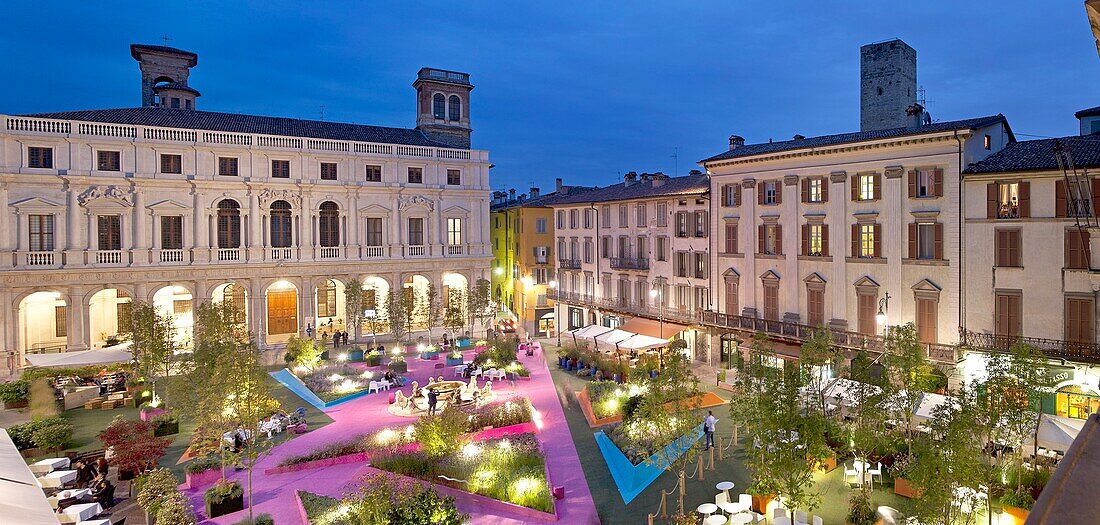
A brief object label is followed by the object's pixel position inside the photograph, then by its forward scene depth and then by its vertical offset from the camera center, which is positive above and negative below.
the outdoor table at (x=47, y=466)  19.77 -6.83
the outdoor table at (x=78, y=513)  16.30 -6.93
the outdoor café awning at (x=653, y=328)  41.03 -4.98
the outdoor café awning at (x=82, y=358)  32.09 -5.28
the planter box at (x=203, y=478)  19.94 -7.38
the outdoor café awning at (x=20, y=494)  8.32 -3.85
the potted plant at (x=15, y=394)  29.41 -6.54
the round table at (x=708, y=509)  17.08 -7.28
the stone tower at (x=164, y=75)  55.78 +18.06
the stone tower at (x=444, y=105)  57.34 +15.15
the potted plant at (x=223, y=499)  17.62 -7.13
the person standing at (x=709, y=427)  23.09 -6.65
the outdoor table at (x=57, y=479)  18.89 -6.93
